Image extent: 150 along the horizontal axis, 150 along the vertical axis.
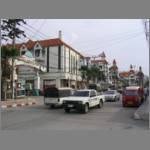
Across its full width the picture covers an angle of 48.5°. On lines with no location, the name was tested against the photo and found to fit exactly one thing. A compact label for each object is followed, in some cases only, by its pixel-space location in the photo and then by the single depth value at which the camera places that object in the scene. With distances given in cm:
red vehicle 1535
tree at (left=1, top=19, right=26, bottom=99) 1690
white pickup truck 1140
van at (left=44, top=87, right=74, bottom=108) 1373
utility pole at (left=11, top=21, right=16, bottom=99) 1784
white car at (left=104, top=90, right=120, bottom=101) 2049
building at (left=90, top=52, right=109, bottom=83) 7020
